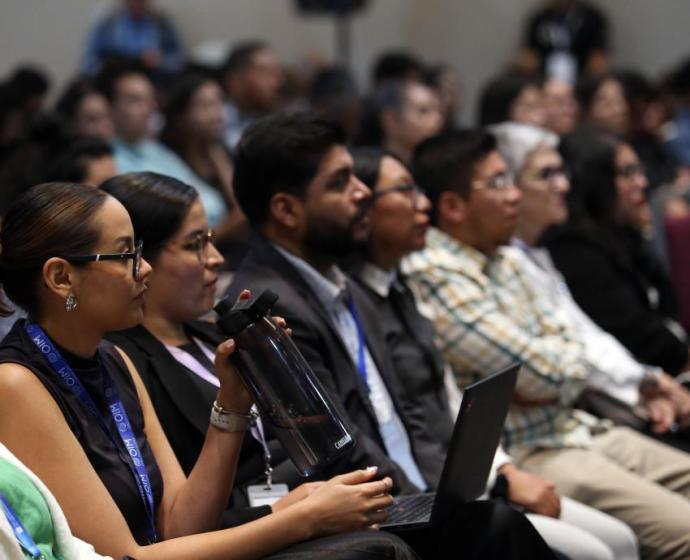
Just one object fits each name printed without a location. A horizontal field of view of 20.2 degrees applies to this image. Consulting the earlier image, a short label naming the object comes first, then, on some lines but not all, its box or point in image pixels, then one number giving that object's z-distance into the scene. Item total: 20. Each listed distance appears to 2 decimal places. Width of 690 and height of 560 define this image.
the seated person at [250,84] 10.56
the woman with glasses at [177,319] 3.83
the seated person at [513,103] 9.23
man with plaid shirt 5.00
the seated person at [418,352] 4.56
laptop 3.75
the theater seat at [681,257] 7.26
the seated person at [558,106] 9.88
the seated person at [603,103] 10.36
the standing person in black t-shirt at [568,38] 14.30
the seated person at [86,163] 5.71
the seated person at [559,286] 5.75
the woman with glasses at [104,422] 3.12
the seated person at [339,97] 9.80
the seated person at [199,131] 8.27
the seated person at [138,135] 7.94
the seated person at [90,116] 8.19
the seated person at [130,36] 11.98
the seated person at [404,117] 8.82
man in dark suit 4.35
